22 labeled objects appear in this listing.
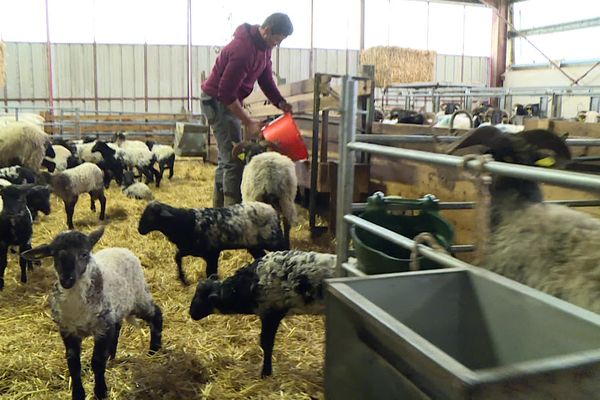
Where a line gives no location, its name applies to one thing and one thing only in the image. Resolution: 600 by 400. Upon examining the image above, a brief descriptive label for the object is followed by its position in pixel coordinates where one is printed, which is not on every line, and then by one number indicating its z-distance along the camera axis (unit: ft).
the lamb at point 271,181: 17.97
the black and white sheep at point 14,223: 15.47
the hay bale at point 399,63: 67.05
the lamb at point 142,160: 33.65
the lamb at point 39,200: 20.30
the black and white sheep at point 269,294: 10.56
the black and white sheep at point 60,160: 30.83
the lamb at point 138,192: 28.73
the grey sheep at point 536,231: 6.84
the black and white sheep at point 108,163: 32.35
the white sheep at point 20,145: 27.99
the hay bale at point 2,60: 55.98
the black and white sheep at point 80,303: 9.57
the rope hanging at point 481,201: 5.98
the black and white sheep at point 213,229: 14.94
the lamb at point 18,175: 22.00
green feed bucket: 9.47
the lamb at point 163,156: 35.53
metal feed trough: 3.15
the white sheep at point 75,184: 22.27
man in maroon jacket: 17.58
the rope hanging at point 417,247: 7.14
